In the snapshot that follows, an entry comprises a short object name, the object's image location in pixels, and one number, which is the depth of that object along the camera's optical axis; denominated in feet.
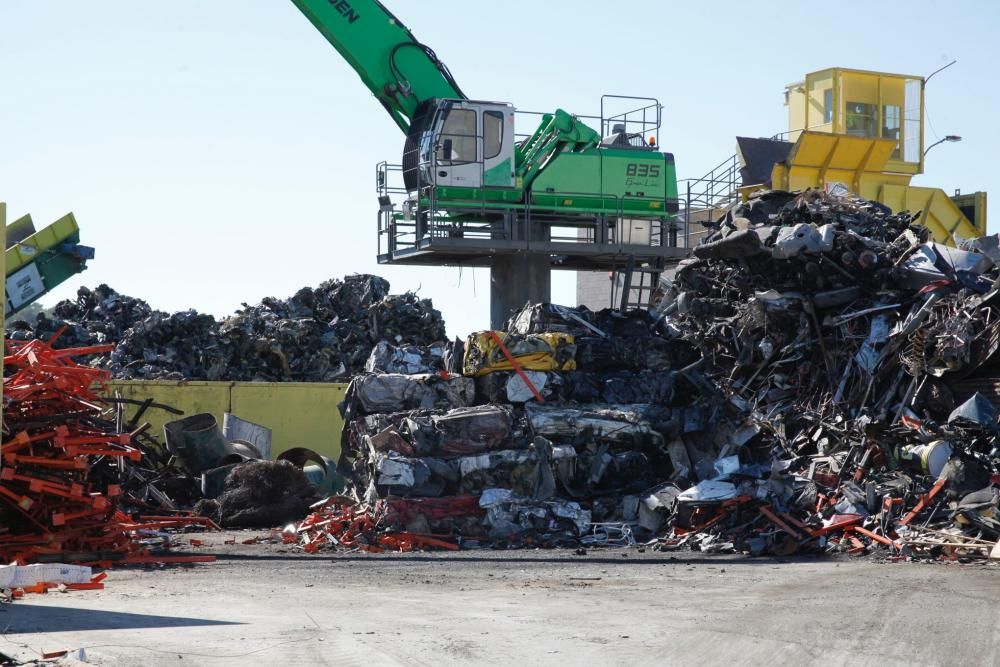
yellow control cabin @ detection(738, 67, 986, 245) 93.35
